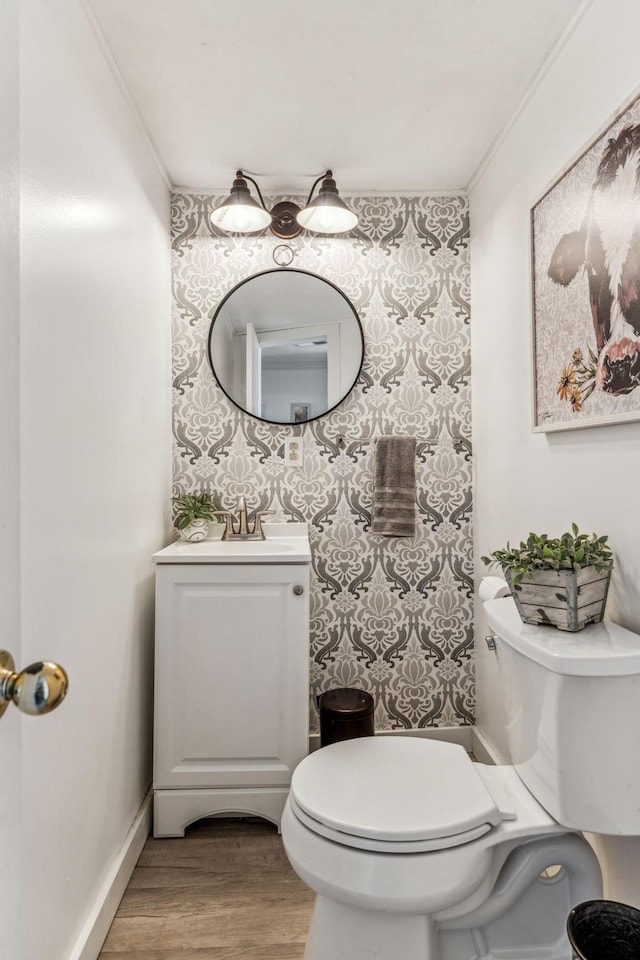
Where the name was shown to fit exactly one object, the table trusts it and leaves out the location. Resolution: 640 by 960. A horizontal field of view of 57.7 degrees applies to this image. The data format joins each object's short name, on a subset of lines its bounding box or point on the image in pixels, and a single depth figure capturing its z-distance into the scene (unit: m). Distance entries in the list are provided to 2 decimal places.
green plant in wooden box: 1.18
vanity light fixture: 2.10
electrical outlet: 2.34
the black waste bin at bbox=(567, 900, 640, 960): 1.02
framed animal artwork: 1.21
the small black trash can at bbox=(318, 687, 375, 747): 2.01
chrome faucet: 2.26
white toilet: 1.08
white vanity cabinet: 1.87
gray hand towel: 2.29
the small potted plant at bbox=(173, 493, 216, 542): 2.20
